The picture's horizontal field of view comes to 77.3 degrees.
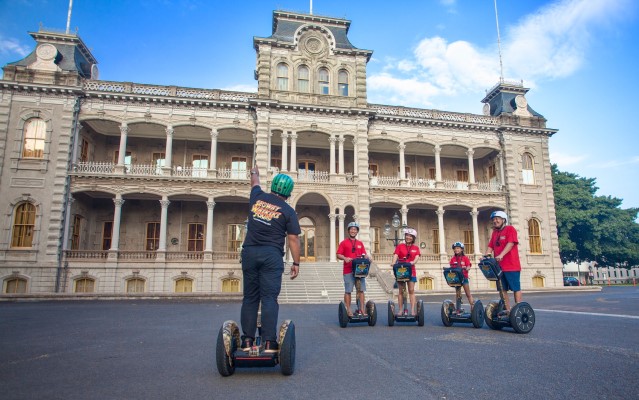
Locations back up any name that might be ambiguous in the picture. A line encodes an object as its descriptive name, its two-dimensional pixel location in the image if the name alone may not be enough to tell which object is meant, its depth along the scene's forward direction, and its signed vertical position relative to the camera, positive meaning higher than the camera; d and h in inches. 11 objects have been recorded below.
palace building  873.5 +247.0
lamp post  796.8 +88.3
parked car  1536.7 -56.1
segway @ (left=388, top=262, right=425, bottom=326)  324.2 -32.6
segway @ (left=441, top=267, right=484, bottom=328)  308.8 -33.8
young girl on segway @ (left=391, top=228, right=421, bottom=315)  328.8 +8.8
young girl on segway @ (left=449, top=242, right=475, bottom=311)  337.0 +4.8
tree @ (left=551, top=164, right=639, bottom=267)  1374.3 +140.8
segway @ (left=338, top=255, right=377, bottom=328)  325.1 -33.3
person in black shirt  164.7 +3.3
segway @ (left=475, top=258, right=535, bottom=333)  270.5 -32.3
